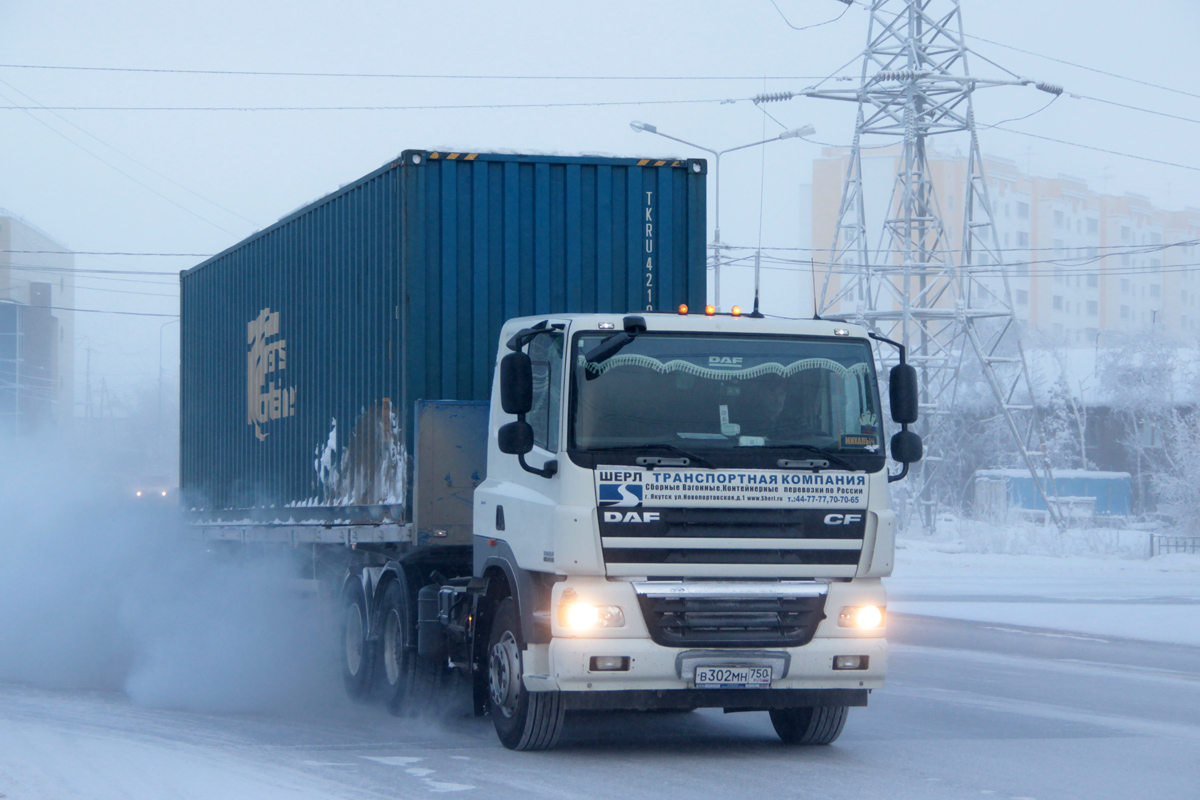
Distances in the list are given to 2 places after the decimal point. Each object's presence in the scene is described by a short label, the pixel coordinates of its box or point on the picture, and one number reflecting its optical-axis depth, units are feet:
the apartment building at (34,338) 255.91
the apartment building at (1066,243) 414.62
